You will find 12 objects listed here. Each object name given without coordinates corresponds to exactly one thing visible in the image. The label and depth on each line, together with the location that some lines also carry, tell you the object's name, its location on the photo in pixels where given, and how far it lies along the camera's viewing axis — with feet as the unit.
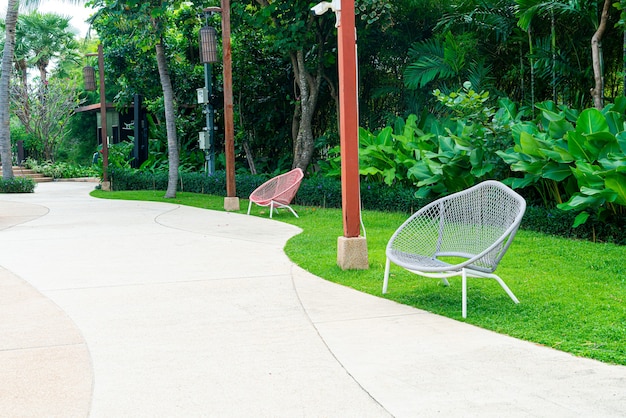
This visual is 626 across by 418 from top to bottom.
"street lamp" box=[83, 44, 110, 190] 67.03
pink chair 38.50
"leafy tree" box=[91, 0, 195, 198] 47.78
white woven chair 17.01
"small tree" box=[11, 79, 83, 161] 102.58
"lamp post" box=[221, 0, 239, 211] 44.93
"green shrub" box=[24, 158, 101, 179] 94.63
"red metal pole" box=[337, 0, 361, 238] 21.90
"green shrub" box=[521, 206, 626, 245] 26.91
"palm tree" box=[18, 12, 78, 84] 118.42
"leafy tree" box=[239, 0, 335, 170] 47.91
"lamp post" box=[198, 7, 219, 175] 50.72
